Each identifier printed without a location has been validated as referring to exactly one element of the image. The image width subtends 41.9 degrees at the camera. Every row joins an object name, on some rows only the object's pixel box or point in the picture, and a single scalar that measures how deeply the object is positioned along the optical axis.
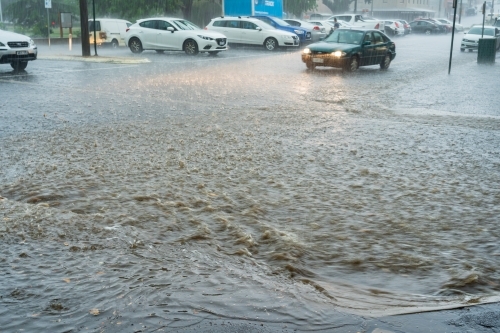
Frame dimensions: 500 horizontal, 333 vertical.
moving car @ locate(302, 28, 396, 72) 20.84
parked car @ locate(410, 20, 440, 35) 65.88
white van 35.78
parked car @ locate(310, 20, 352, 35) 45.88
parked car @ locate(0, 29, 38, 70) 18.59
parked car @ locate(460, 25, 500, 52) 35.62
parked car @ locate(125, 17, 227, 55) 28.03
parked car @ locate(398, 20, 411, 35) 61.12
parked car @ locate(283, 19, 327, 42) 39.55
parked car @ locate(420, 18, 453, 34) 67.00
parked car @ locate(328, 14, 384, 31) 51.88
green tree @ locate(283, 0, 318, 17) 58.25
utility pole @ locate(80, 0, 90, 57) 25.15
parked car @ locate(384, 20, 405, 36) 55.91
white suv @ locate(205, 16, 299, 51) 32.69
